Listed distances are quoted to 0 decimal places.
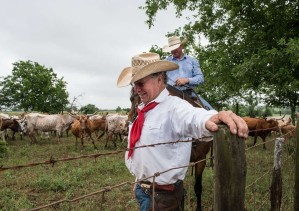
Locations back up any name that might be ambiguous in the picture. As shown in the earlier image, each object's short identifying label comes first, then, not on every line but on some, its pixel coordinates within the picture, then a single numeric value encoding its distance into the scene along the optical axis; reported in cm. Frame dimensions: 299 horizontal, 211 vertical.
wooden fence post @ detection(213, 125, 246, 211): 158
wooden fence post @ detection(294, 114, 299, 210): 290
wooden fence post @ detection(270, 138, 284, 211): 322
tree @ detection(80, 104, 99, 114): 5749
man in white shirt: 231
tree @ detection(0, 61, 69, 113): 4338
